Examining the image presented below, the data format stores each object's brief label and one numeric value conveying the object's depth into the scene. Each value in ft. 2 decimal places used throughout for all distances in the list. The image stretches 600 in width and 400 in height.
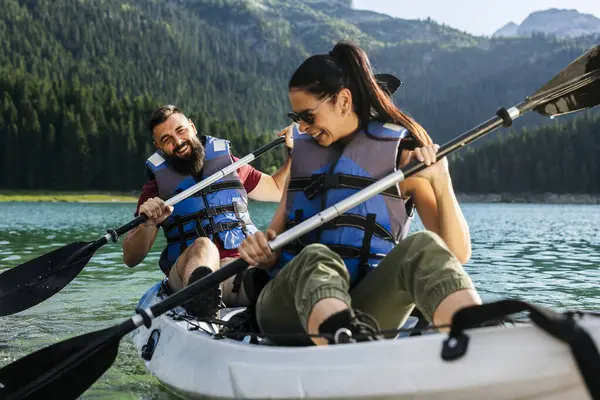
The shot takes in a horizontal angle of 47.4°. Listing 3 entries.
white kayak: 8.10
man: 18.88
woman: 10.82
